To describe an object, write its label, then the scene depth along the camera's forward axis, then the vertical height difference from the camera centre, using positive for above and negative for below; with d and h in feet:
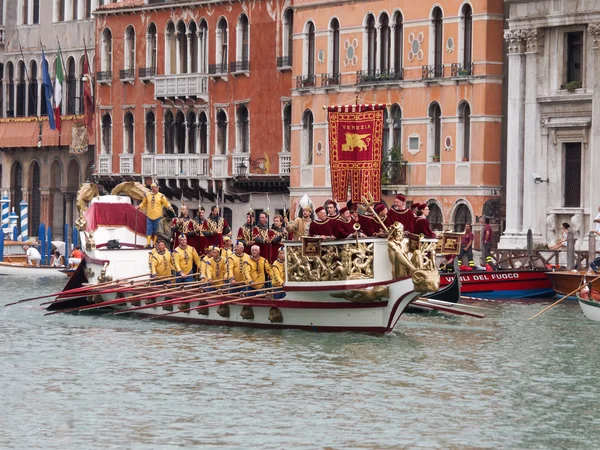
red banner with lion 143.13 +0.74
